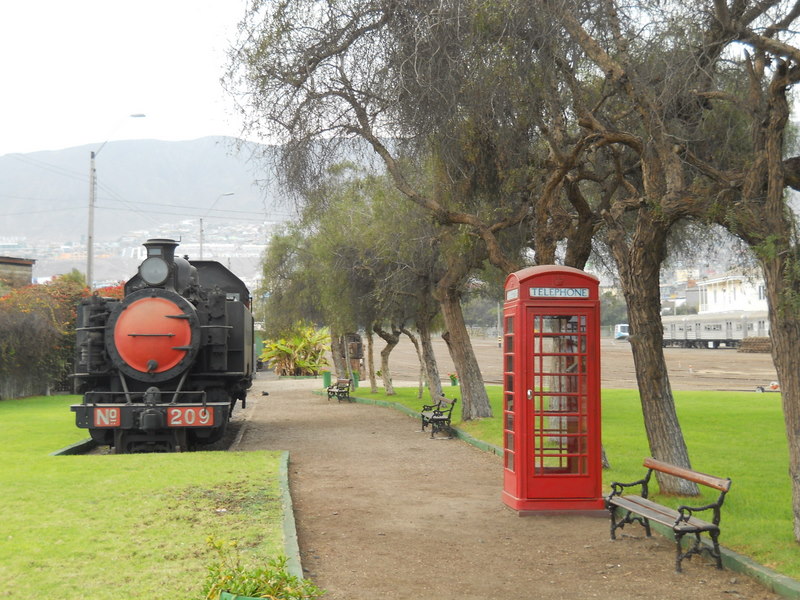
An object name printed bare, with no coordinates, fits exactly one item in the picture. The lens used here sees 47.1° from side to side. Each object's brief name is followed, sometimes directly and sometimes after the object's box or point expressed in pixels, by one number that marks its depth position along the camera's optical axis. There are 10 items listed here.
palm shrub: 57.97
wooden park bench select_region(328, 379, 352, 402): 34.31
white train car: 84.56
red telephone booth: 10.38
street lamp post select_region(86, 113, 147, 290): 35.35
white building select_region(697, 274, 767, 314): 92.50
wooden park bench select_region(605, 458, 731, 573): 7.94
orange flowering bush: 31.34
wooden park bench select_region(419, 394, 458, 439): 19.94
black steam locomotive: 15.91
